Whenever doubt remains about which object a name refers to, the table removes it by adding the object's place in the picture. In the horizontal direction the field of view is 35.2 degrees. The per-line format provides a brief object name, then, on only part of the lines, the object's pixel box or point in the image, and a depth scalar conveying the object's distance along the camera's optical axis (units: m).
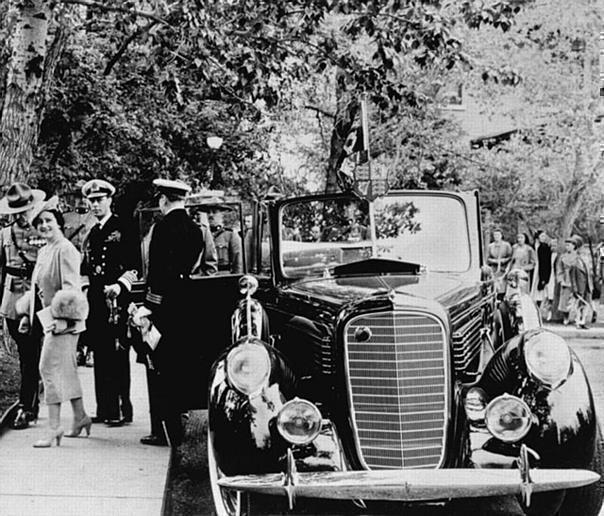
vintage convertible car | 4.46
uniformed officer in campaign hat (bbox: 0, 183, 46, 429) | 7.70
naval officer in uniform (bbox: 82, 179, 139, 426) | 7.71
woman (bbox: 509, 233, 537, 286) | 17.50
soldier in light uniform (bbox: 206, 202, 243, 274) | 10.31
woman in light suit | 6.83
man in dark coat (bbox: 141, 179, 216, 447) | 6.70
